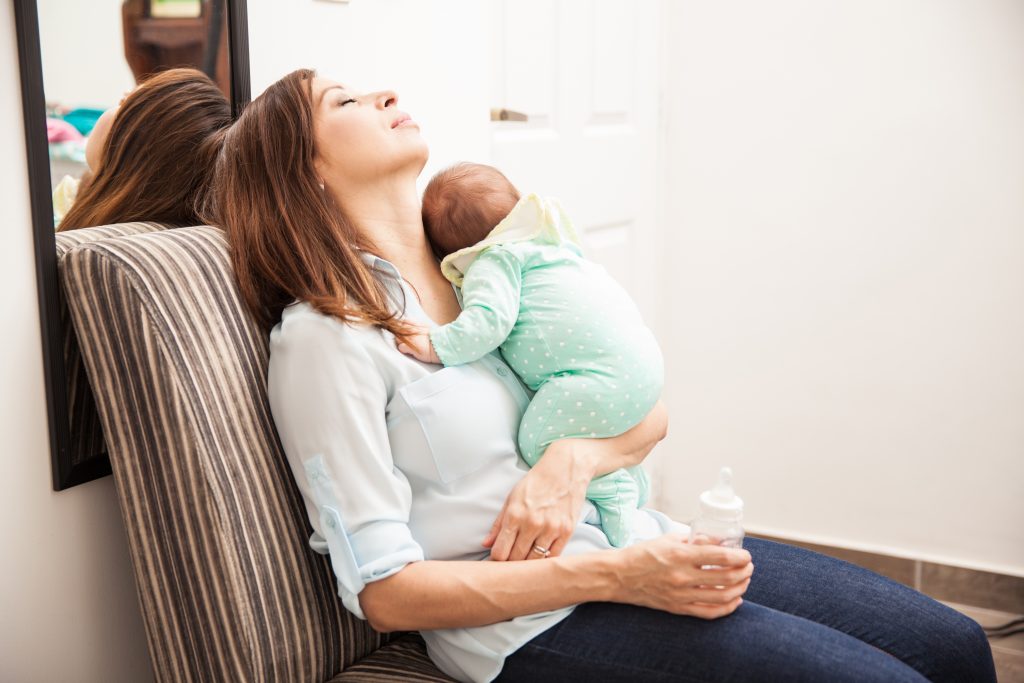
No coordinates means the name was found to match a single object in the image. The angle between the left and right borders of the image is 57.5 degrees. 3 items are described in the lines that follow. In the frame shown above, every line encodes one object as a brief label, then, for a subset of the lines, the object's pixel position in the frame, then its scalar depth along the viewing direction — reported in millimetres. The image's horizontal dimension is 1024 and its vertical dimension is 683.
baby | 1210
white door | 2031
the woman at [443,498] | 1048
